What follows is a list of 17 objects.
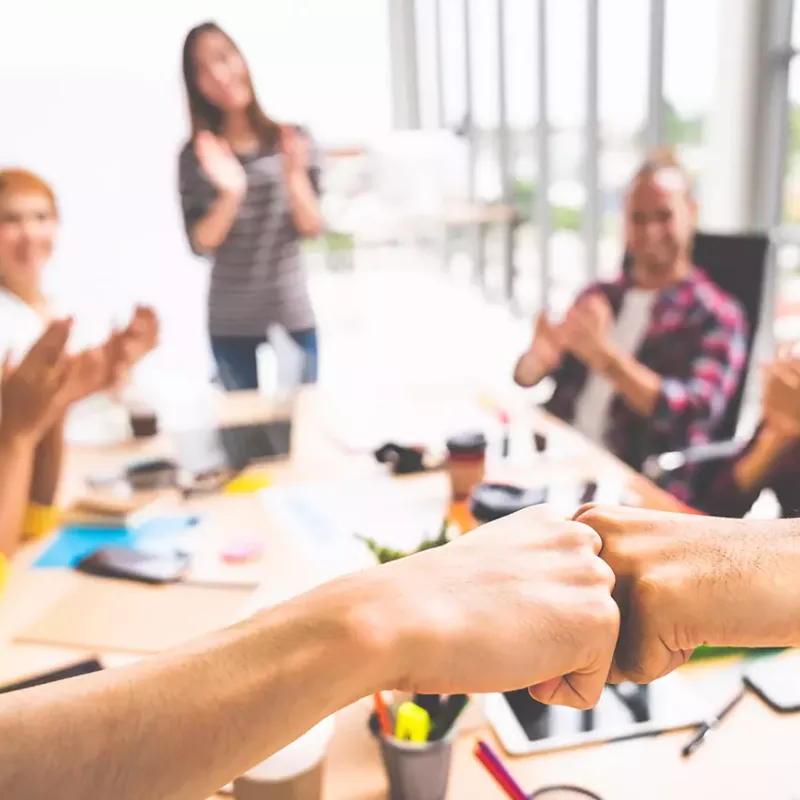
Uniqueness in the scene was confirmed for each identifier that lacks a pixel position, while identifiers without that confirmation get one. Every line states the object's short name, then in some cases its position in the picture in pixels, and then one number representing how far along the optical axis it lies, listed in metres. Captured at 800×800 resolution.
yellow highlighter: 0.84
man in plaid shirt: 2.02
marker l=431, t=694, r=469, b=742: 0.84
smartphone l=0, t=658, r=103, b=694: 1.01
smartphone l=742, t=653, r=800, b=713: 0.96
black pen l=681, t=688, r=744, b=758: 0.89
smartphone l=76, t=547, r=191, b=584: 1.30
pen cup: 0.82
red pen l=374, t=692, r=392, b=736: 0.87
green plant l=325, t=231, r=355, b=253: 6.10
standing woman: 2.74
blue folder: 1.41
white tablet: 0.92
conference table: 0.86
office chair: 1.91
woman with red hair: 1.42
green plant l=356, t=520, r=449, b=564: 0.98
